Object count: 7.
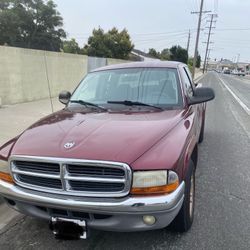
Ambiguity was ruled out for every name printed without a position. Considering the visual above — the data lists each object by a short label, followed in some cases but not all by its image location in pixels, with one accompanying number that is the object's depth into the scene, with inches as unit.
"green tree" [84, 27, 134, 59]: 971.4
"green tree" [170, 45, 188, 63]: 1411.6
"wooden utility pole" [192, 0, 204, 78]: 1028.6
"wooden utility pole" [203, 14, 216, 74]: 1998.5
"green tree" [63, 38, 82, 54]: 1085.1
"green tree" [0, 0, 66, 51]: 1192.1
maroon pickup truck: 73.5
